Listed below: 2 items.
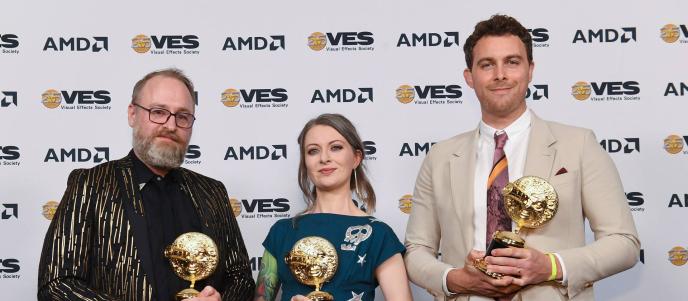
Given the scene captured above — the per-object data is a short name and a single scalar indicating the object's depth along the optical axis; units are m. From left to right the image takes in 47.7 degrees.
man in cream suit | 2.18
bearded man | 2.34
